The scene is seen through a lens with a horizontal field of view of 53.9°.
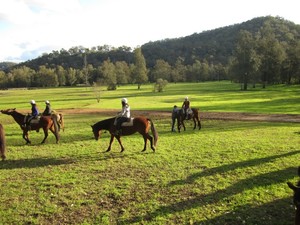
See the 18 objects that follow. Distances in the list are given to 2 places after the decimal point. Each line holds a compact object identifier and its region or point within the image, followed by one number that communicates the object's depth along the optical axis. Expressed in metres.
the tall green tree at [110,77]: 94.08
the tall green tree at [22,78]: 137.75
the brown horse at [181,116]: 21.38
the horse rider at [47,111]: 20.33
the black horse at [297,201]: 6.78
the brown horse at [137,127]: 15.36
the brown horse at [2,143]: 13.80
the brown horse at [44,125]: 17.92
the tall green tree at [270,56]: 79.00
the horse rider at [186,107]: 21.39
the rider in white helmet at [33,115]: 18.22
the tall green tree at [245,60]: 71.38
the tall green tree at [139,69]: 97.06
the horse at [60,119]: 21.65
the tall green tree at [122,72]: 111.00
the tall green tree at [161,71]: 119.21
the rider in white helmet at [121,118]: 15.25
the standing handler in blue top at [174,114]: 21.36
